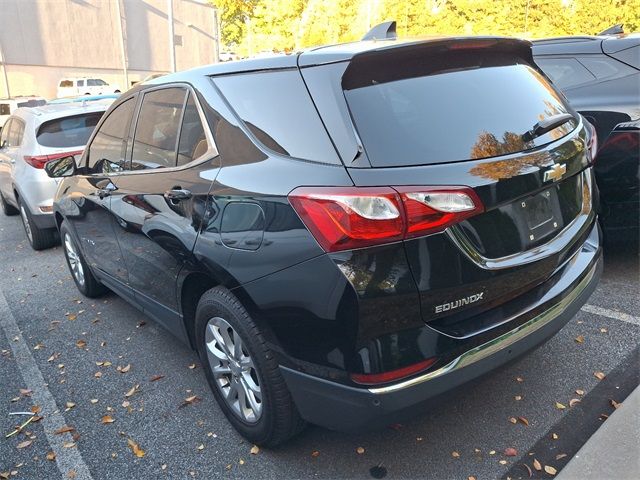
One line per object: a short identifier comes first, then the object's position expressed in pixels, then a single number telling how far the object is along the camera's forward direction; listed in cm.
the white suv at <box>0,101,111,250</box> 602
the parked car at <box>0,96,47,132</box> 2008
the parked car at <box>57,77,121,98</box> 2916
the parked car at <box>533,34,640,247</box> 374
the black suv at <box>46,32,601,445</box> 190
